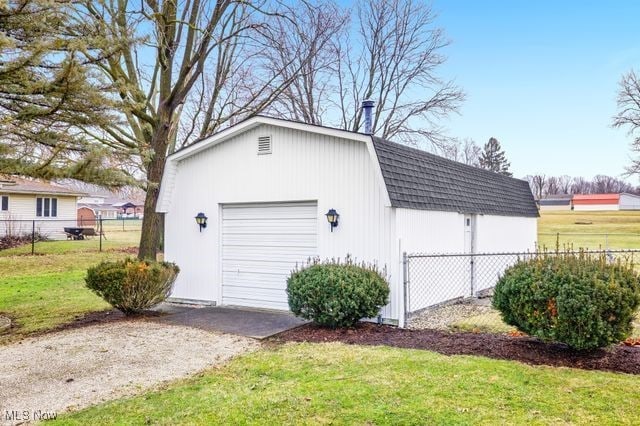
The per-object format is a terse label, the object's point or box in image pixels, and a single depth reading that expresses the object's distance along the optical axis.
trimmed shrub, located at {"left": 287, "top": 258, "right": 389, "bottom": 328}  6.76
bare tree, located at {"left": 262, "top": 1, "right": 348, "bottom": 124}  21.50
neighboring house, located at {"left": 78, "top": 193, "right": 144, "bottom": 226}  66.12
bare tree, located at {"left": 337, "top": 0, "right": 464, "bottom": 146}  24.39
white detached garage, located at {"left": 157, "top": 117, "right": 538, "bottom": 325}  7.75
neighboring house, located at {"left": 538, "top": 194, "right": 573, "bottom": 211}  66.44
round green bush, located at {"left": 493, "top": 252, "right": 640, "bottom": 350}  4.96
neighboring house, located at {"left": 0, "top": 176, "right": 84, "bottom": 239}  24.27
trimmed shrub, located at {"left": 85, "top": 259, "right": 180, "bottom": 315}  7.91
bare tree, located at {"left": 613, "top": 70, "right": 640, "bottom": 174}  31.19
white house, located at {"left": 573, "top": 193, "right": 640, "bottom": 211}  63.59
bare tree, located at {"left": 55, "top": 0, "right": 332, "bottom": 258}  9.12
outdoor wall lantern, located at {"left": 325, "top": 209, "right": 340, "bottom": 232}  8.04
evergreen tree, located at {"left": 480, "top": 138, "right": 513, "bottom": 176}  56.25
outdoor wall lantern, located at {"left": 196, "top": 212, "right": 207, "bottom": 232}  9.66
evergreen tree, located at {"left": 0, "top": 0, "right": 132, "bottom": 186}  6.76
